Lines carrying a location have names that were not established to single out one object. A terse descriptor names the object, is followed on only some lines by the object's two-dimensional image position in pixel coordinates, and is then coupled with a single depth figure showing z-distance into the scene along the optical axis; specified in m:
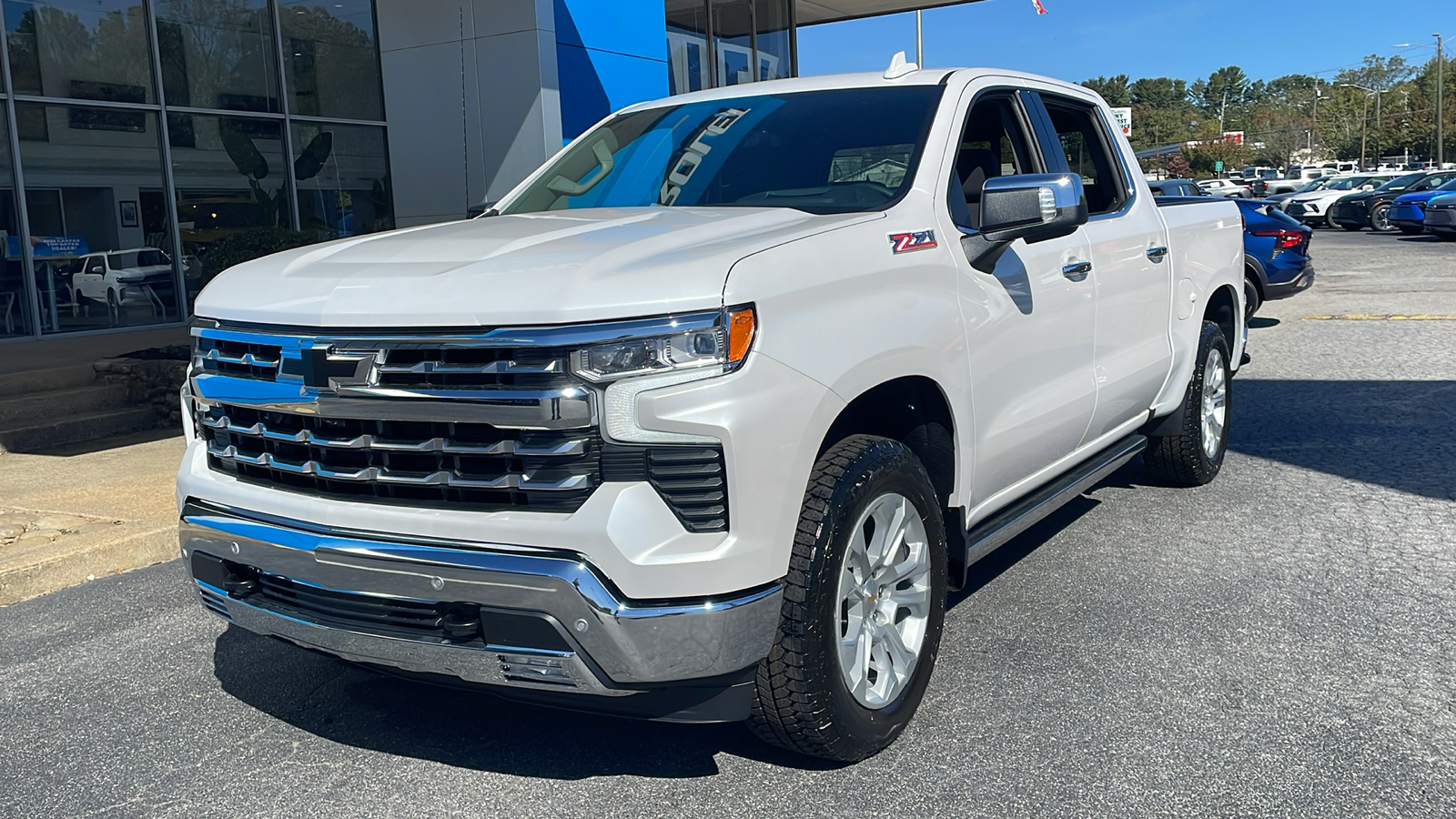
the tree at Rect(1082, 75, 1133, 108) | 184.88
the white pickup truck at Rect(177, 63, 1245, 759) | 2.82
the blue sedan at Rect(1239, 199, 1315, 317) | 13.43
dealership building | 12.83
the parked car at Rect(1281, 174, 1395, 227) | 39.50
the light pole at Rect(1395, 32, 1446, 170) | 60.66
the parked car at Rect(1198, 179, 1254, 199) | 42.53
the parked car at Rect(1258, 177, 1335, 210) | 40.39
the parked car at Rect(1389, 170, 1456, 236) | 31.23
